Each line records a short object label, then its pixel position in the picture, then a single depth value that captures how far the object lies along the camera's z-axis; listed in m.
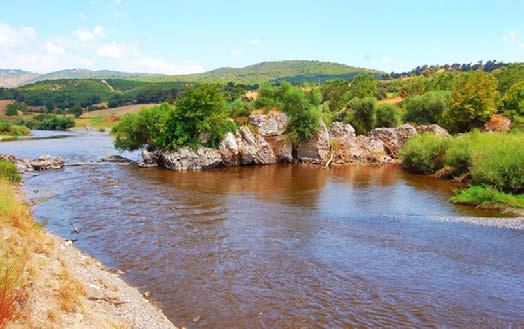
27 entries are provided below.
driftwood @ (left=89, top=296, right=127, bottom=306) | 16.52
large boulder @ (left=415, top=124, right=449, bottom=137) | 67.44
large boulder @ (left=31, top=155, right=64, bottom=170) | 55.59
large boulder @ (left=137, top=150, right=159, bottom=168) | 59.56
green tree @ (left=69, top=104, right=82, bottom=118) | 175.38
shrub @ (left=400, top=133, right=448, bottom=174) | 55.62
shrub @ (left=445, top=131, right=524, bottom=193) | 37.78
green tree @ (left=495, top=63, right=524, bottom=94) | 92.50
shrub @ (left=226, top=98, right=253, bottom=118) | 65.25
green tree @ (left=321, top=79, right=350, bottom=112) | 102.08
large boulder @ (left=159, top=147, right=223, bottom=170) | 57.47
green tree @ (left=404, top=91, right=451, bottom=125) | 81.94
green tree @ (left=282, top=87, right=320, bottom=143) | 63.91
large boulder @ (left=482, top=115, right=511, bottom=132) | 71.76
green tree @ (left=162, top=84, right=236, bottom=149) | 58.41
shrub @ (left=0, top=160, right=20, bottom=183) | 42.14
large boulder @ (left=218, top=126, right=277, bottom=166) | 60.47
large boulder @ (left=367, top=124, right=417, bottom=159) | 69.94
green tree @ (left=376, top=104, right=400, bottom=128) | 80.12
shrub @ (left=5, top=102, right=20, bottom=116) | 165.25
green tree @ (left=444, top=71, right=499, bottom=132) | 72.38
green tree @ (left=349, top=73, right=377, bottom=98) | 98.06
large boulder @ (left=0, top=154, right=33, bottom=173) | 53.43
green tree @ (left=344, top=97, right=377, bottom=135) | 80.44
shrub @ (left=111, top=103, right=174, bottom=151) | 60.57
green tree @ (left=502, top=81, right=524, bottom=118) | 76.94
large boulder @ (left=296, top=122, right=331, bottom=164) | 65.12
